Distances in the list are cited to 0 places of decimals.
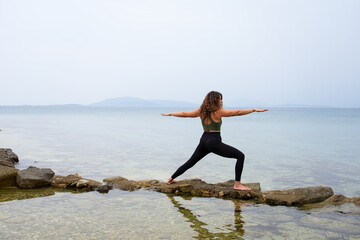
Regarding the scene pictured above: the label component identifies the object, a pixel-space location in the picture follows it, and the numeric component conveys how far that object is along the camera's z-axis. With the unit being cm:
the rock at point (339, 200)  729
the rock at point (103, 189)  846
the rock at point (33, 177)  862
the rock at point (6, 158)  1066
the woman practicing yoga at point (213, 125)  748
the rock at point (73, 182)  870
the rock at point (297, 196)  752
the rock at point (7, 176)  860
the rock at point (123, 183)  871
